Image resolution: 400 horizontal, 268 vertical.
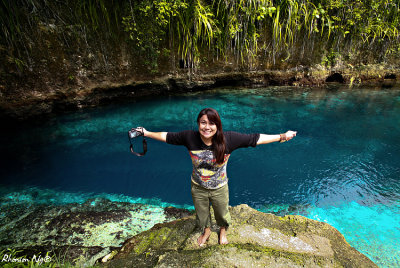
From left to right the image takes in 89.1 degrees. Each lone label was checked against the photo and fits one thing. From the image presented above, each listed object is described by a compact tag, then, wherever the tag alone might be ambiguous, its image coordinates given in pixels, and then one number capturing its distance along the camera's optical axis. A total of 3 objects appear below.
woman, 1.63
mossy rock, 1.67
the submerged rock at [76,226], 2.14
